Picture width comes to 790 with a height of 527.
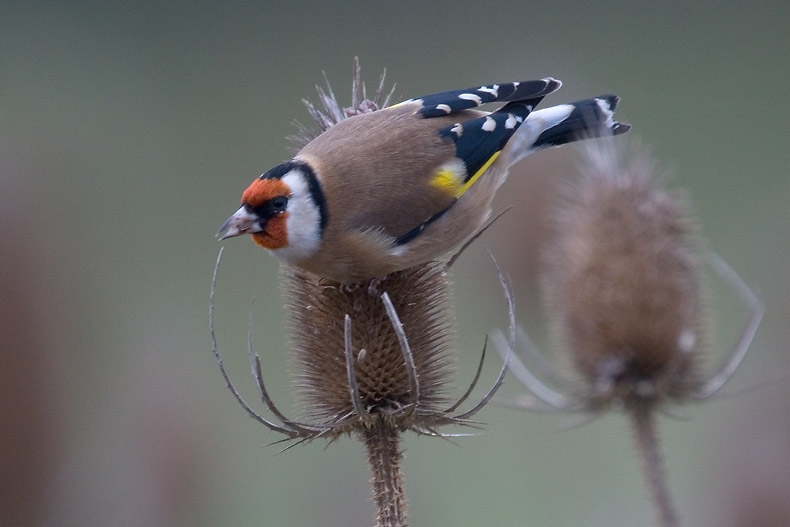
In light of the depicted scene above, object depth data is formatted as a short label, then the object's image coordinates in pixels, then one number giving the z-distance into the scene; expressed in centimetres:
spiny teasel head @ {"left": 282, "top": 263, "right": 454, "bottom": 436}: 673
